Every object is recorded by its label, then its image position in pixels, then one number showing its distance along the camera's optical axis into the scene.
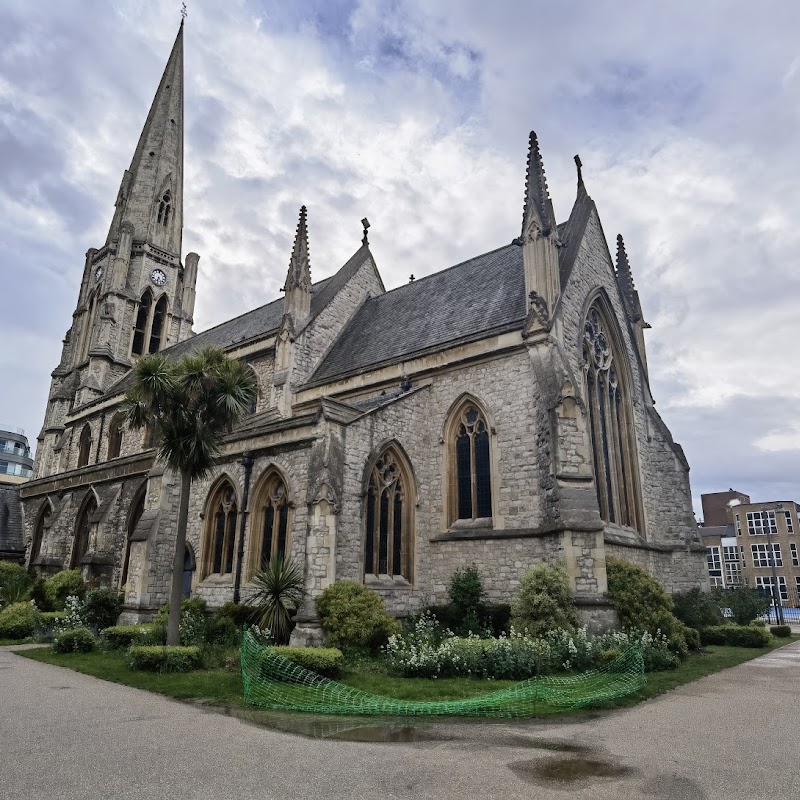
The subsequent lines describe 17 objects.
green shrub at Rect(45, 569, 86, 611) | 21.97
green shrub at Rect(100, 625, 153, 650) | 16.06
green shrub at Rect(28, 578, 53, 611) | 22.19
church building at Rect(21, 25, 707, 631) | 16.16
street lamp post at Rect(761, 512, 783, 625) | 31.28
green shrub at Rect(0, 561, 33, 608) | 22.97
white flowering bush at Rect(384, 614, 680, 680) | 12.20
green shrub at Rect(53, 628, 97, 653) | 15.84
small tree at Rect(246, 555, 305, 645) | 14.57
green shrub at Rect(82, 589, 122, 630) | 19.70
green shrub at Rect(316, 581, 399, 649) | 13.80
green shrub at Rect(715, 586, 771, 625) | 24.33
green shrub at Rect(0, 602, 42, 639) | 19.02
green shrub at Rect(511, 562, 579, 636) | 13.73
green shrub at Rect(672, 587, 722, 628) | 19.44
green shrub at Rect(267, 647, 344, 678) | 11.71
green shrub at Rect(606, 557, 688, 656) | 14.55
